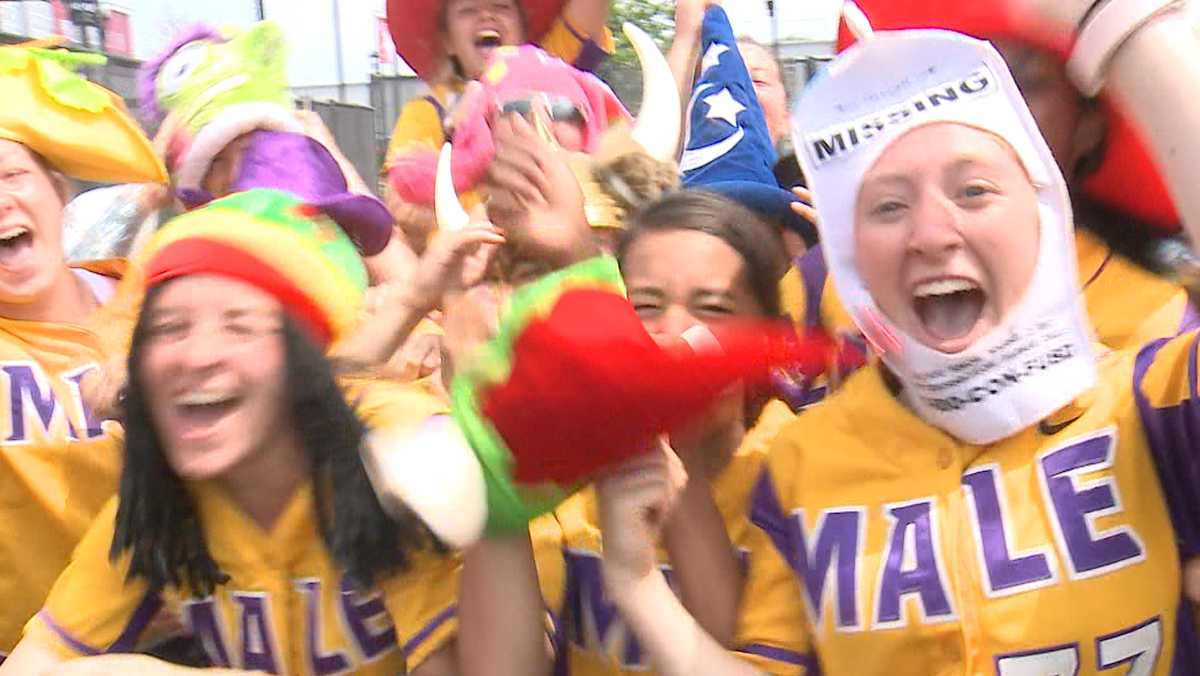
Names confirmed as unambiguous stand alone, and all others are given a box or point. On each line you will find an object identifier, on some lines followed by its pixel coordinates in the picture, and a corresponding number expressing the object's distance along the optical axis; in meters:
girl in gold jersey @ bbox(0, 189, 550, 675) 1.85
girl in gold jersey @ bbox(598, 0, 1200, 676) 1.48
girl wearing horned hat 3.04
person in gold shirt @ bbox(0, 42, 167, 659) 2.46
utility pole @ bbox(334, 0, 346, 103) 15.58
